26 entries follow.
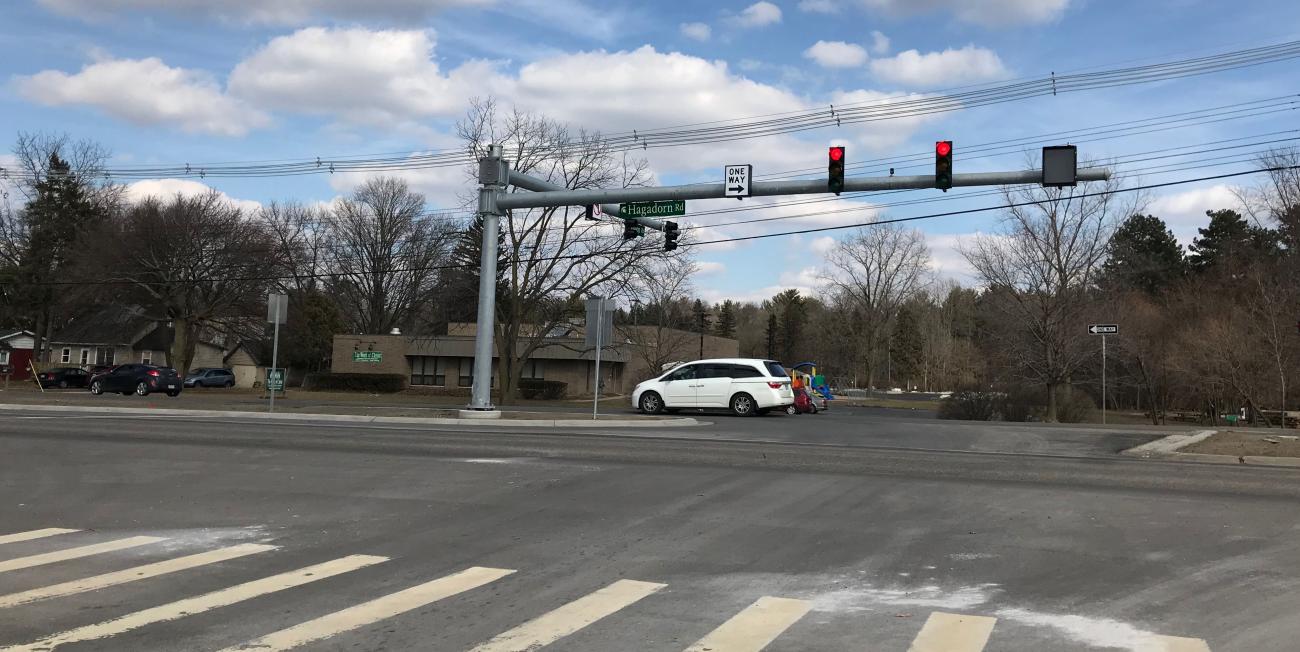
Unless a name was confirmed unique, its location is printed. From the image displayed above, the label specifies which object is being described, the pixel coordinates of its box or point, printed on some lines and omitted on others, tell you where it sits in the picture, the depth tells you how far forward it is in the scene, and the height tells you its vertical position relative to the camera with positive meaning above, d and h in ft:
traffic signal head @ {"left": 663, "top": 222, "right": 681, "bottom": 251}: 80.74 +12.28
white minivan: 84.89 -0.77
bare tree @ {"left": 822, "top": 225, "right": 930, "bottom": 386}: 273.33 +26.81
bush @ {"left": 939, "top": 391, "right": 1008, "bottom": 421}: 122.93 -2.55
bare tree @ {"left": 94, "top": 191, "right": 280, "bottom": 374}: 164.66 +17.78
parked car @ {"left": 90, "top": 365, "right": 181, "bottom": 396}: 140.26 -3.34
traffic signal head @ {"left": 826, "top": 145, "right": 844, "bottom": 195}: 62.64 +14.10
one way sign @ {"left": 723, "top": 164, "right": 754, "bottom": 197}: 66.18 +14.11
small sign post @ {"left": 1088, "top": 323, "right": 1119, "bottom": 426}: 91.59 +6.03
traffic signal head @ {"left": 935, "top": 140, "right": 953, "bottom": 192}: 60.08 +14.08
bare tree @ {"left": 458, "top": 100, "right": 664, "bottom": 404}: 134.51 +15.20
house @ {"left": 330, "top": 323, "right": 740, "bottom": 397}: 193.63 +1.75
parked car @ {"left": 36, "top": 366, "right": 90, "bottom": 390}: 180.45 -4.14
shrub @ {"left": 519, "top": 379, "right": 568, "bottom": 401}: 179.32 -3.44
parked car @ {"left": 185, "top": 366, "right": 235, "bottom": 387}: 202.69 -3.72
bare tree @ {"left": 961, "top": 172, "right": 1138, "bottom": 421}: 138.41 +14.40
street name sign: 72.84 +13.20
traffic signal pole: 71.92 +13.71
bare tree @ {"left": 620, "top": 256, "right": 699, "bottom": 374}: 188.75 +7.85
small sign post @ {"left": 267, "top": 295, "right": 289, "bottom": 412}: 80.38 +4.75
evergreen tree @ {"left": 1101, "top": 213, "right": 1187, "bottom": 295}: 221.66 +35.09
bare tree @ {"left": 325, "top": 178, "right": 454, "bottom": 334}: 247.09 +31.38
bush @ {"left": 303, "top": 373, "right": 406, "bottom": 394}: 197.26 -3.62
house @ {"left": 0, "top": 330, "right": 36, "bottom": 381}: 210.94 +0.56
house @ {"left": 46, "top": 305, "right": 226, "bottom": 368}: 239.91 +4.15
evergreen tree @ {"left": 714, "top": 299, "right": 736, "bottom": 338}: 401.47 +23.71
